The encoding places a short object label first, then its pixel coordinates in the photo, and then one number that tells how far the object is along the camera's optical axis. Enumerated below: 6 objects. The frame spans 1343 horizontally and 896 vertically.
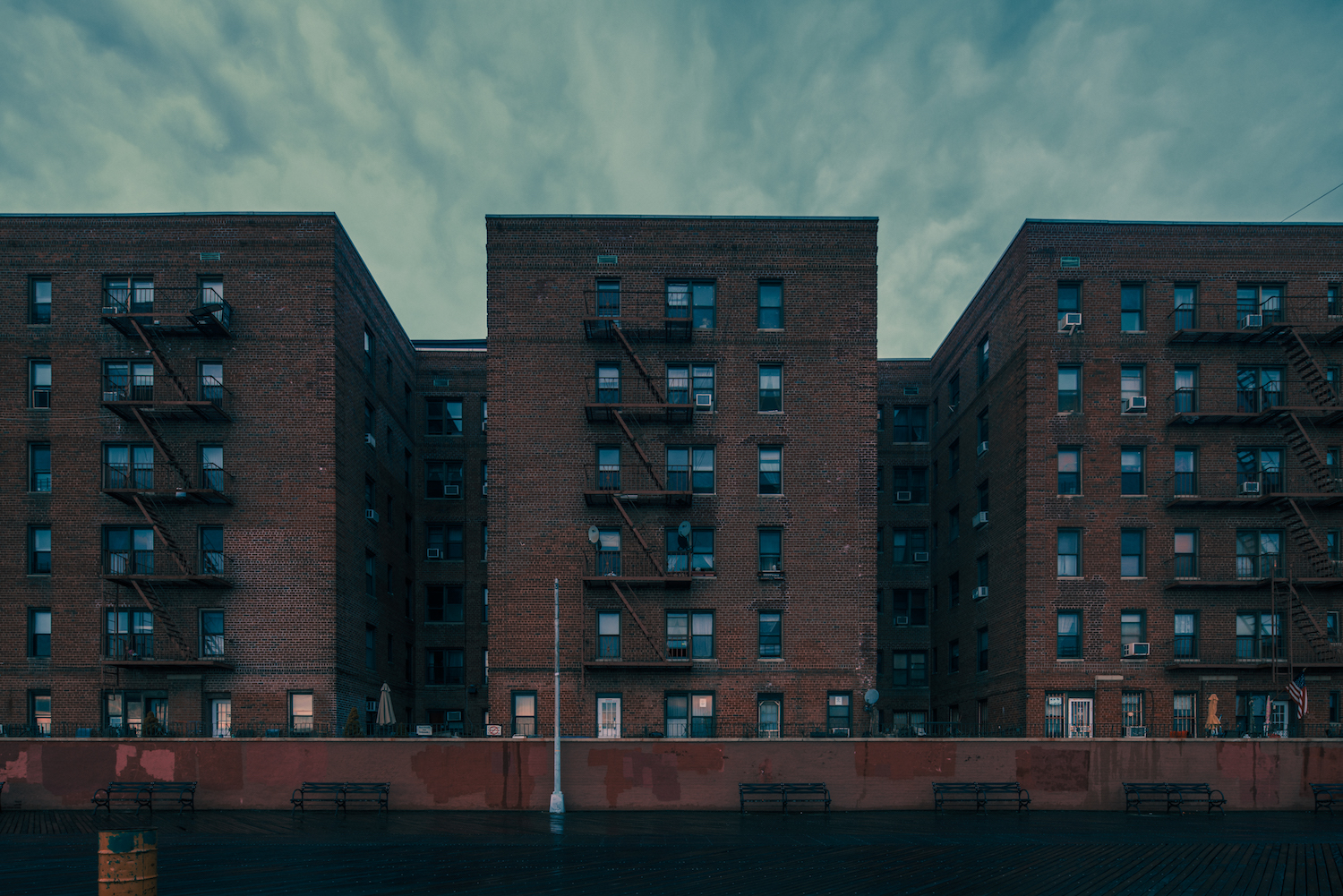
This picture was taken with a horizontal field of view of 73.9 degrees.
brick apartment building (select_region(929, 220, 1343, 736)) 32.72
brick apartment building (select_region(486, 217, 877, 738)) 32.72
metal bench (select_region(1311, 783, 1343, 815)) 24.92
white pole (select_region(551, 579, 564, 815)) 24.00
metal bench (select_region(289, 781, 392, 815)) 24.64
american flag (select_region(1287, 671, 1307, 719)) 30.06
